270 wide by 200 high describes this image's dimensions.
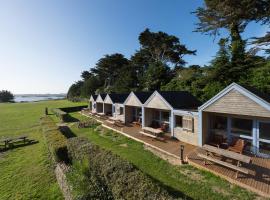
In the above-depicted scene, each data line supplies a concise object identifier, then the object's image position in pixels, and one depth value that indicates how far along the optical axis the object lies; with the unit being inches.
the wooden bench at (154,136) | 609.9
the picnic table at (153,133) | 613.1
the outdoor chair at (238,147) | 415.5
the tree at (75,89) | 3410.4
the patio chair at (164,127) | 692.7
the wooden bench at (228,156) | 334.2
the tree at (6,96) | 4451.3
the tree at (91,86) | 2632.9
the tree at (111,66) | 2212.1
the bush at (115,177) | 207.3
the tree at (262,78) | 709.3
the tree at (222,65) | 890.7
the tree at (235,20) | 634.8
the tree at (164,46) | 1550.2
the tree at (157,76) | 1482.5
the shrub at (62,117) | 1139.5
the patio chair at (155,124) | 743.1
